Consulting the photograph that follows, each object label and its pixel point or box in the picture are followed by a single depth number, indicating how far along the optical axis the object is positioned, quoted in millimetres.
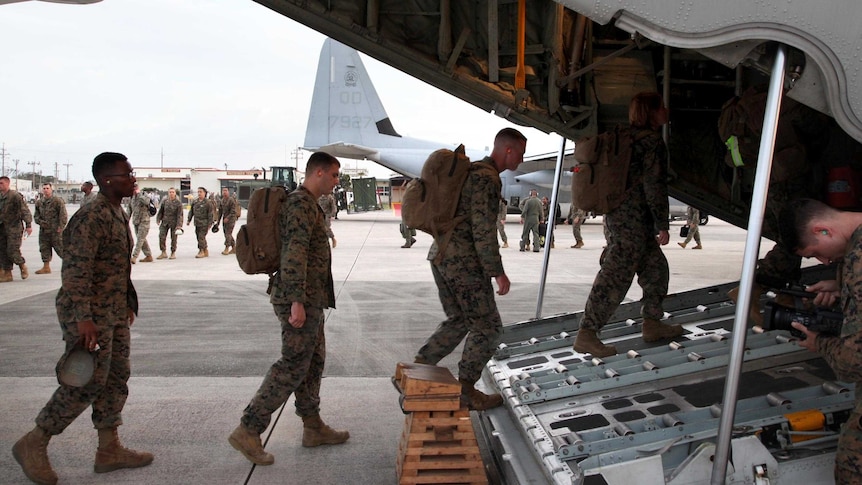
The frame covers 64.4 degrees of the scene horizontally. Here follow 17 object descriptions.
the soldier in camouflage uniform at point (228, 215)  17795
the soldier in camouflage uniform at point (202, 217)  16797
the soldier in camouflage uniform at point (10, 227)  11312
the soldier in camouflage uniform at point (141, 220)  15094
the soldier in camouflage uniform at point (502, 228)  20359
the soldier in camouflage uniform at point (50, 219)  11961
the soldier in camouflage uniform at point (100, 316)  3674
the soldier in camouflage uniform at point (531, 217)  18875
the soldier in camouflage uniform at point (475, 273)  4070
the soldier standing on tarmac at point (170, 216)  16156
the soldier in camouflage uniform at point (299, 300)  3924
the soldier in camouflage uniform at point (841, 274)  2346
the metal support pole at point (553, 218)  5676
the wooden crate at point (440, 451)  3445
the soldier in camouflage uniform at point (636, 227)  4523
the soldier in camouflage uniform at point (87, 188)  12731
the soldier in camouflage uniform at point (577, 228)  19922
